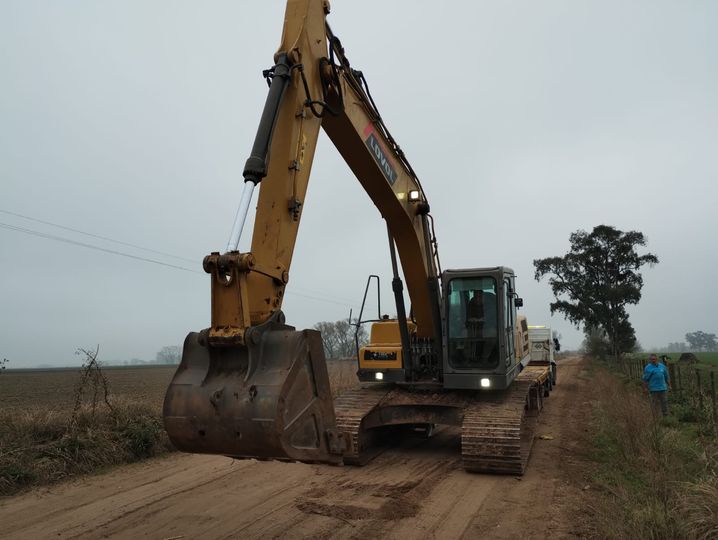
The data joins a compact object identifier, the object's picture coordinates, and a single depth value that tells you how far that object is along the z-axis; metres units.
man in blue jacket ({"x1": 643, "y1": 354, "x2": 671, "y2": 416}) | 10.98
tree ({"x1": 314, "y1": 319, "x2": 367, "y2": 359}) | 54.59
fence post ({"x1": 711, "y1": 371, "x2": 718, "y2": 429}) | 8.35
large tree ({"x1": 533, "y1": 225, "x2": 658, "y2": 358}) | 37.19
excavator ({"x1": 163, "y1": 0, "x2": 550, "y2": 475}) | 3.69
